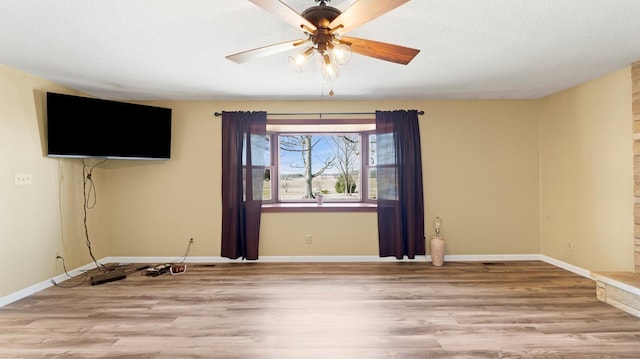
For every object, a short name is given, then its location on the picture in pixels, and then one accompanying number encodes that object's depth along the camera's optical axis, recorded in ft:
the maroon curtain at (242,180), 12.90
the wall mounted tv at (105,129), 10.19
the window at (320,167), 14.84
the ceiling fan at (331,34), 4.67
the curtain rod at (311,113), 13.28
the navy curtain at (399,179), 12.91
